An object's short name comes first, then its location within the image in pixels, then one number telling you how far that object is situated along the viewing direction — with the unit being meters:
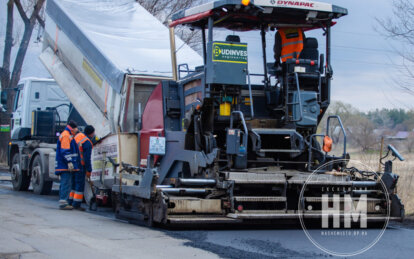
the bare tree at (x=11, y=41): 26.14
